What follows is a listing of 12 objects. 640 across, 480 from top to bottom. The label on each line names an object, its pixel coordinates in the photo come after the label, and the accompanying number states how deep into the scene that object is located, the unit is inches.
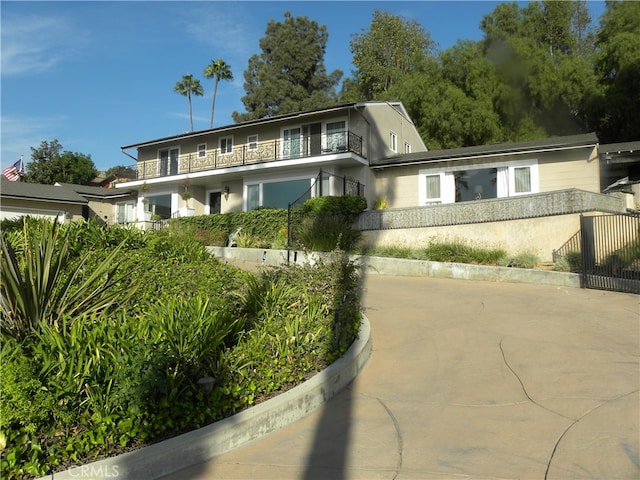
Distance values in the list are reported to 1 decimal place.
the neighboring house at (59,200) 1135.6
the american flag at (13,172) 1207.6
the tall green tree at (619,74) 1022.0
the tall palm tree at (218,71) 2062.0
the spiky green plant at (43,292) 169.3
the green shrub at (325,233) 580.7
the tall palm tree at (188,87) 2155.5
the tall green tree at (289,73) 1931.6
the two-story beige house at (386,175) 568.4
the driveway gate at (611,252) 391.9
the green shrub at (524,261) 500.7
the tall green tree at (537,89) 1134.4
